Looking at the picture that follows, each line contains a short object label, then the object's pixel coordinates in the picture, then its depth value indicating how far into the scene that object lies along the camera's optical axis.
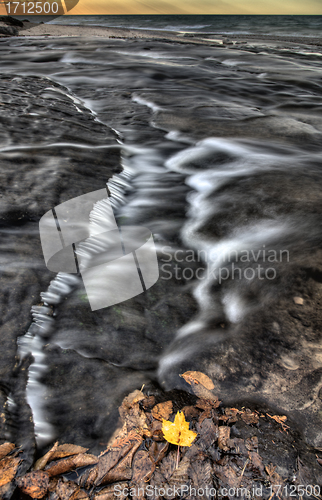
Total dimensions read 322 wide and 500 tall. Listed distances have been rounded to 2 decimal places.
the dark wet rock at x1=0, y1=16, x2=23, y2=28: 18.85
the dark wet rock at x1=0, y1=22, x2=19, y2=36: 14.58
